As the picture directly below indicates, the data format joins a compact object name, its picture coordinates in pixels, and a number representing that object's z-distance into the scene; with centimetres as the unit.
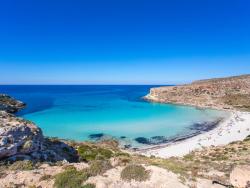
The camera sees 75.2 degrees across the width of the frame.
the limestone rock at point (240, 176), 875
